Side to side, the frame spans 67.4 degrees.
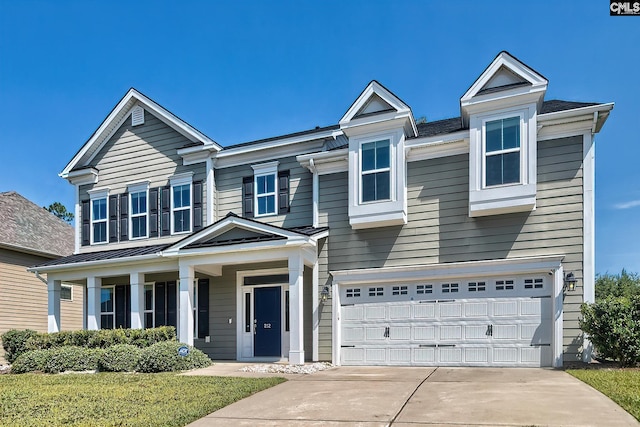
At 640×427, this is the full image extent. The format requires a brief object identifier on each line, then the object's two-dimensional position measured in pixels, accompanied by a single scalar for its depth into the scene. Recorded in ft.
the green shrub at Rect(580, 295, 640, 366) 29.96
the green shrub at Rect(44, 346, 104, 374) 38.81
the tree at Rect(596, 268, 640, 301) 52.35
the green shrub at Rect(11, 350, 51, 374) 40.09
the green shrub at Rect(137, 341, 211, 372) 36.40
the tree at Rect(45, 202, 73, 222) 155.63
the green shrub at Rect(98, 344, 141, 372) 37.27
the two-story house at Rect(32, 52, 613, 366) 34.86
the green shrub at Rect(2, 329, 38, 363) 44.96
